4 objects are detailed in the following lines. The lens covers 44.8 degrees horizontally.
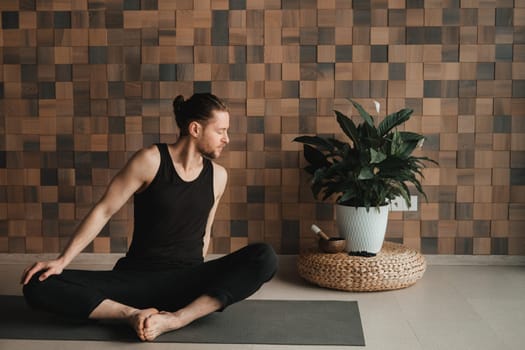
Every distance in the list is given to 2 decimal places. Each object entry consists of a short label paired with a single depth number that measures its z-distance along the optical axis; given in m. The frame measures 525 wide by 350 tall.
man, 2.46
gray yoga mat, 2.40
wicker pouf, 3.01
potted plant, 3.08
